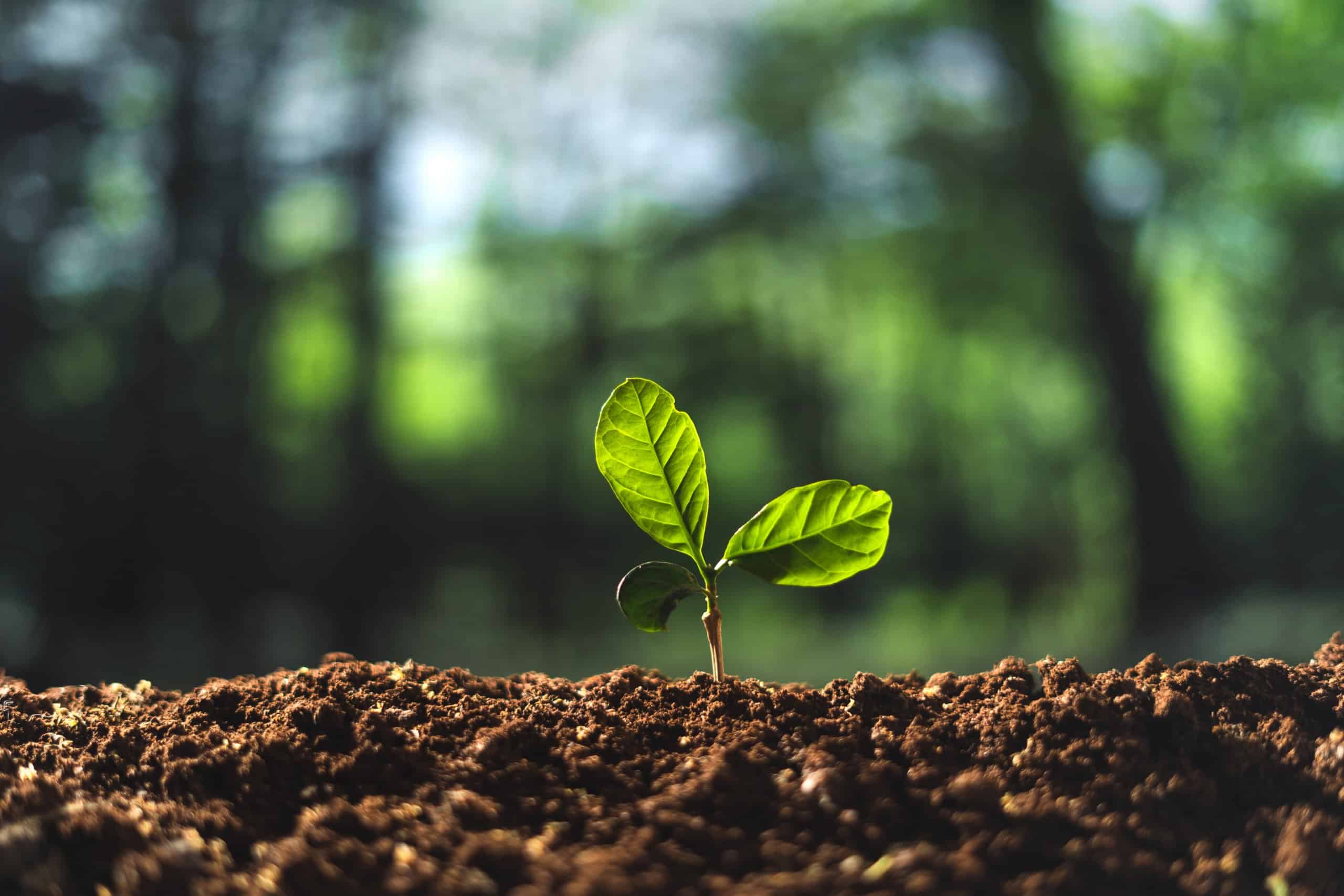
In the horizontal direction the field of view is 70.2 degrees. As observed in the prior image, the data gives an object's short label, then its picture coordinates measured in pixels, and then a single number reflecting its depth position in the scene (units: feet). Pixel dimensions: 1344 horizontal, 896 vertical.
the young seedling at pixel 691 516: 2.13
